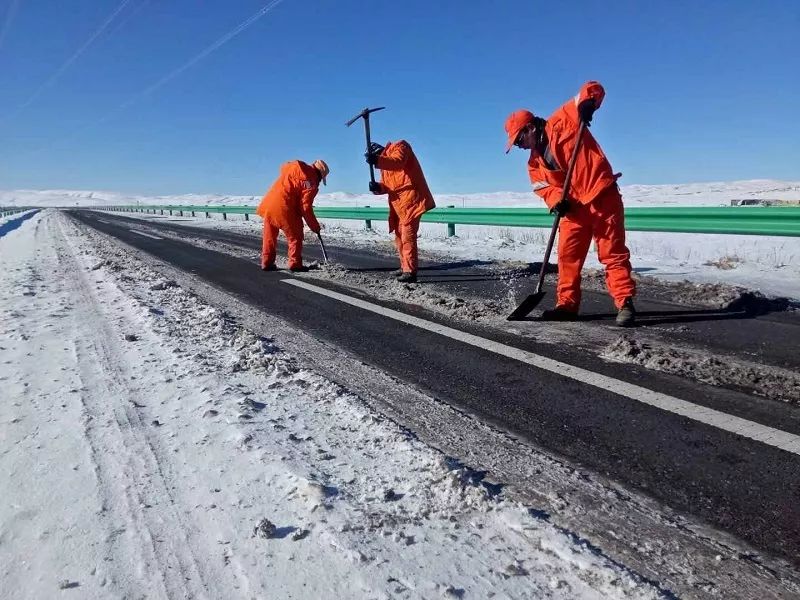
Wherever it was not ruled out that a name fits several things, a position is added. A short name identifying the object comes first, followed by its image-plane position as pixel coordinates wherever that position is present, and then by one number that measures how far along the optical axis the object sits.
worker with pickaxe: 6.70
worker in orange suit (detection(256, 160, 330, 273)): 8.30
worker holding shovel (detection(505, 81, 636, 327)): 4.25
